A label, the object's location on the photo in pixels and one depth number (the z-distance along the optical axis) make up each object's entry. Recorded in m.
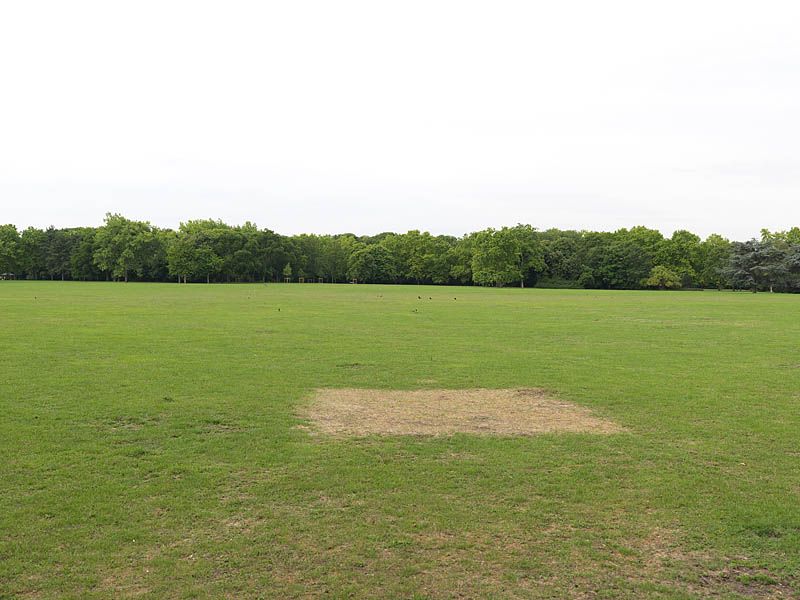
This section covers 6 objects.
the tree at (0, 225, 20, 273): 118.16
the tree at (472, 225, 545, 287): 110.88
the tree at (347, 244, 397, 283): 127.12
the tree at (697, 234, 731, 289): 107.30
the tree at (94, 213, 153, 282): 115.25
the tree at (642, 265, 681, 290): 106.12
